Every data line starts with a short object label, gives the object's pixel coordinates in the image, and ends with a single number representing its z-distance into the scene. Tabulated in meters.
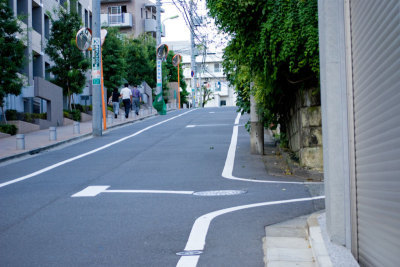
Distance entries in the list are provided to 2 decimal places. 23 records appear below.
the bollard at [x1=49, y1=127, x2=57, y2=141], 19.58
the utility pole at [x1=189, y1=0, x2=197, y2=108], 64.67
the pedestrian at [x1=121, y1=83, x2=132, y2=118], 32.19
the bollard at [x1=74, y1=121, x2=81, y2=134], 22.67
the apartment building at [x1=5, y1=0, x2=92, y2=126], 27.12
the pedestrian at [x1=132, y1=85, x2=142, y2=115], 35.56
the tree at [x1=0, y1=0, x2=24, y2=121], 21.84
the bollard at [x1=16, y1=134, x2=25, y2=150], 16.95
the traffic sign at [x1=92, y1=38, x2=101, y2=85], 23.34
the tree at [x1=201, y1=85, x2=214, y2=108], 89.94
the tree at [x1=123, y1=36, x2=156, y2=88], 50.34
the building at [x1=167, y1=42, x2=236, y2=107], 100.75
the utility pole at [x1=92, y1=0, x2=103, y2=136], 23.08
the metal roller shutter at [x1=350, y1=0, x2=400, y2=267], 3.68
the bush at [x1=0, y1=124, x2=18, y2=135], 22.43
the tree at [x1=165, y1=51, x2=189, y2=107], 66.94
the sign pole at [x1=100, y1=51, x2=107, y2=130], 25.14
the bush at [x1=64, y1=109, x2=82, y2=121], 31.21
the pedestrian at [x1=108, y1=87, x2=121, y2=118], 32.19
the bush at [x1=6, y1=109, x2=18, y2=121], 24.73
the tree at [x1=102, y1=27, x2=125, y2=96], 39.25
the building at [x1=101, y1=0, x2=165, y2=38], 65.38
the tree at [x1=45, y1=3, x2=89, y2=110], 30.89
